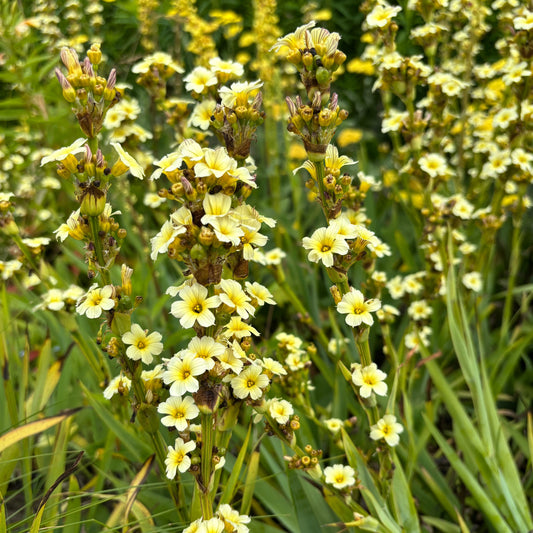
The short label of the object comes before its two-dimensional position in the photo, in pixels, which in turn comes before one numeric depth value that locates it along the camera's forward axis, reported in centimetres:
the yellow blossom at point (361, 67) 143
